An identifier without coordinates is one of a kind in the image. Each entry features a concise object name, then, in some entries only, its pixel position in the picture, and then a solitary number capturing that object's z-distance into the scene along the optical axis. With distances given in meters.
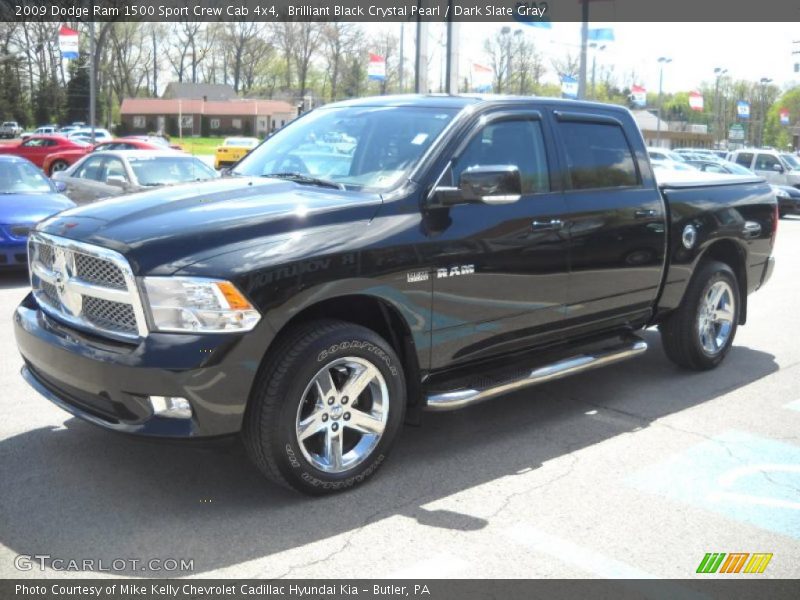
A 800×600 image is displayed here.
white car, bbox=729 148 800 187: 27.62
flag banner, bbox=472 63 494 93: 29.56
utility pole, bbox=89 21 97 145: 43.58
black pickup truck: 3.64
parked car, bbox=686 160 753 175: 23.34
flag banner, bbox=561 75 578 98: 35.88
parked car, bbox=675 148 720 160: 36.95
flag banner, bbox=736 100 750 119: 69.06
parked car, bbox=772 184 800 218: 24.59
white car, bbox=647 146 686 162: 31.41
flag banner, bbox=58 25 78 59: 34.81
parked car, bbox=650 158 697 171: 24.78
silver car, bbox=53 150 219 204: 13.01
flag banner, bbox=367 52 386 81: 32.91
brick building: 89.44
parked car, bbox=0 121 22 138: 72.31
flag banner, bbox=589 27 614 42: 26.41
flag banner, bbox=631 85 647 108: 49.24
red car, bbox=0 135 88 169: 31.86
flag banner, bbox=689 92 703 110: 54.34
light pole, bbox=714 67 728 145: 74.38
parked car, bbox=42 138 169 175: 29.28
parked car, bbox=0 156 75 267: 9.77
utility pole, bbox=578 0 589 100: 24.73
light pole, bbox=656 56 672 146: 64.19
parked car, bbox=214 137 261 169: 38.69
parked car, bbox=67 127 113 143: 55.69
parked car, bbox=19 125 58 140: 71.12
